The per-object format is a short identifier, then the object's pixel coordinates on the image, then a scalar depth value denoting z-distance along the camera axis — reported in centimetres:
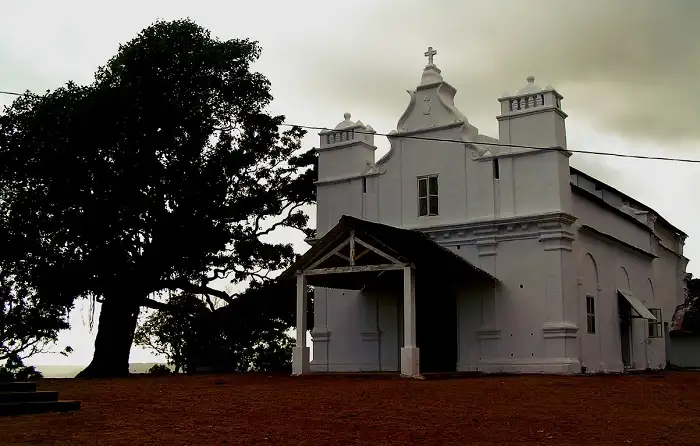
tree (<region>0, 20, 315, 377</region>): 2567
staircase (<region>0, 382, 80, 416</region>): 1194
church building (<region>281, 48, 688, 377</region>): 2183
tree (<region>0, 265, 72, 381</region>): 2681
